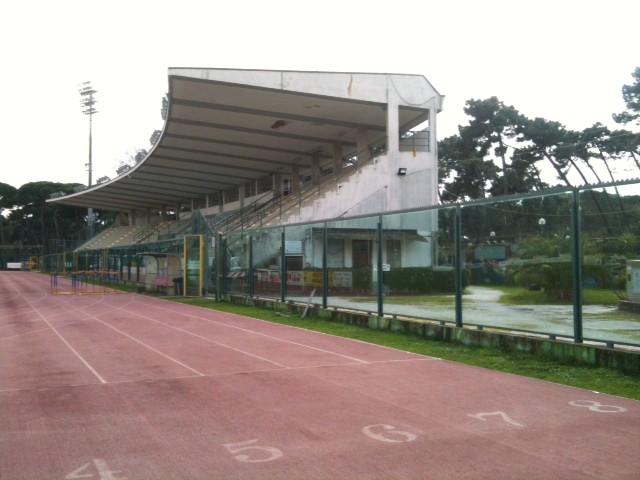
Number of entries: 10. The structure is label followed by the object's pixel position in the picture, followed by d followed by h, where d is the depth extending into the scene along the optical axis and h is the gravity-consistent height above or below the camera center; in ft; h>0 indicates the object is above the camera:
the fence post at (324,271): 61.52 -0.83
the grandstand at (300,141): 101.50 +24.57
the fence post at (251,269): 80.23 -0.80
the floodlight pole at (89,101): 281.33 +69.77
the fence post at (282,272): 70.33 -1.04
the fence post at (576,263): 35.22 -0.09
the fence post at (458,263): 43.98 -0.09
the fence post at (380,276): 52.80 -1.14
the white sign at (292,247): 67.56 +1.60
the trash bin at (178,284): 106.47 -3.47
